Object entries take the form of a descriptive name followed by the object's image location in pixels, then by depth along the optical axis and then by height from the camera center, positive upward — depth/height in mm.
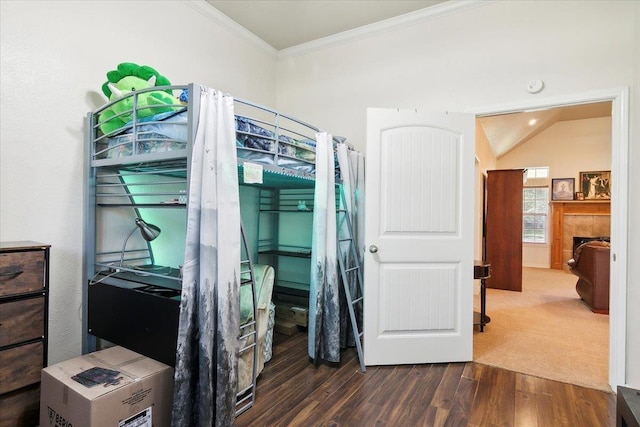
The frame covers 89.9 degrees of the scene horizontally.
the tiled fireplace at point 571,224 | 7453 -141
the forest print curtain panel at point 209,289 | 1480 -370
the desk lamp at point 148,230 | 1941 -120
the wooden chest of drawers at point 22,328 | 1546 -592
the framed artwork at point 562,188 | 7737 +721
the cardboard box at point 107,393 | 1385 -833
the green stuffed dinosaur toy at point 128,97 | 1785 +659
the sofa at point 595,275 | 4023 -744
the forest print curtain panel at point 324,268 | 2375 -407
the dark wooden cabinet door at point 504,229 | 5352 -204
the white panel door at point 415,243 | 2562 -223
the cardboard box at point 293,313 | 3195 -1017
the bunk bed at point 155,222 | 1642 -92
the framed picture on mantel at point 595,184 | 7398 +788
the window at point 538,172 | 8016 +1138
